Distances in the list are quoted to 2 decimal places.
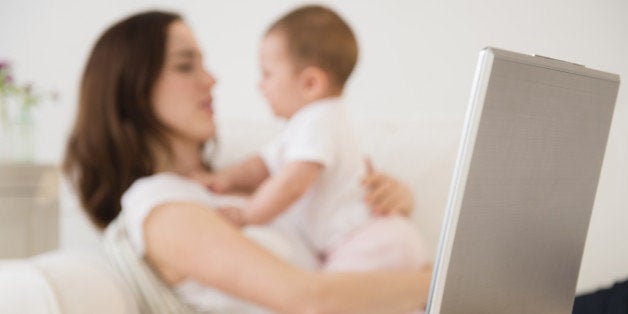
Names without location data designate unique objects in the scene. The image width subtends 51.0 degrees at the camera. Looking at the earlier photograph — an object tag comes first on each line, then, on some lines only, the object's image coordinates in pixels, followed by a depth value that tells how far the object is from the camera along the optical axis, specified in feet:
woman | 3.50
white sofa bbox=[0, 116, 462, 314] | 2.84
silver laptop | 1.69
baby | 4.64
